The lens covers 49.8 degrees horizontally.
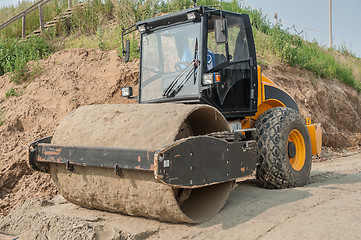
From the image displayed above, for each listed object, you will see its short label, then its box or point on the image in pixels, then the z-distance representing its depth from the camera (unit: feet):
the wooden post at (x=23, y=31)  38.88
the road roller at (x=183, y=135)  11.93
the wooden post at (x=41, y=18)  39.72
